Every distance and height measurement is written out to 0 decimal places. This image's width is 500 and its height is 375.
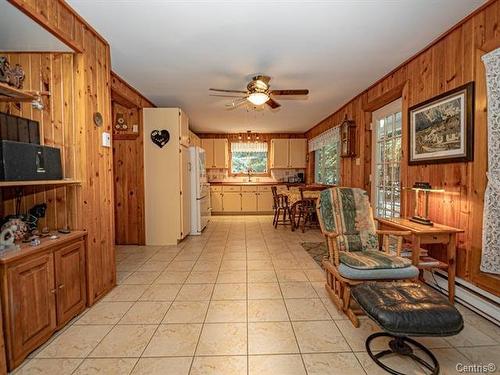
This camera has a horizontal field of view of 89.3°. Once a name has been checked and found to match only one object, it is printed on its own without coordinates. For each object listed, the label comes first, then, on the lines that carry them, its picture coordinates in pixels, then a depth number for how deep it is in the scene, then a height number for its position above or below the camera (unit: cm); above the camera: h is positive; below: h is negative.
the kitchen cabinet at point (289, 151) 761 +81
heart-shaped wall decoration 414 +70
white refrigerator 484 -21
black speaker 156 +13
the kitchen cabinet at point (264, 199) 735 -60
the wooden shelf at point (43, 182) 151 -1
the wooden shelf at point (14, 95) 159 +60
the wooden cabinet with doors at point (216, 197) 735 -53
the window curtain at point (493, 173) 186 +2
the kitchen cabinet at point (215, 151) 755 +83
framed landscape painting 214 +46
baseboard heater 194 -102
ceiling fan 312 +108
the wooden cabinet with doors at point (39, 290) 150 -74
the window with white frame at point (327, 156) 536 +52
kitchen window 790 +65
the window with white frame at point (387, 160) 338 +24
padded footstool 133 -75
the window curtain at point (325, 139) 507 +89
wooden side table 216 -56
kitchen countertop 732 -14
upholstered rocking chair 194 -65
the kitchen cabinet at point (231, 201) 734 -65
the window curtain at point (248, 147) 788 +99
